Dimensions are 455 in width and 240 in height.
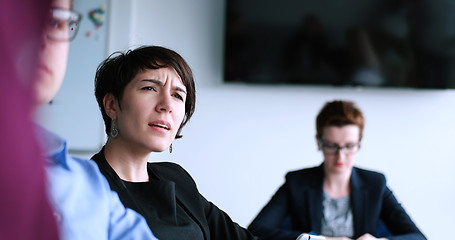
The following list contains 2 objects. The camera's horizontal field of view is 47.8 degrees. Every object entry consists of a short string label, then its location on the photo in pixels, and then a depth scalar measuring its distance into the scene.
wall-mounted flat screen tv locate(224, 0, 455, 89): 3.37
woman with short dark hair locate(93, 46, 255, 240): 1.35
